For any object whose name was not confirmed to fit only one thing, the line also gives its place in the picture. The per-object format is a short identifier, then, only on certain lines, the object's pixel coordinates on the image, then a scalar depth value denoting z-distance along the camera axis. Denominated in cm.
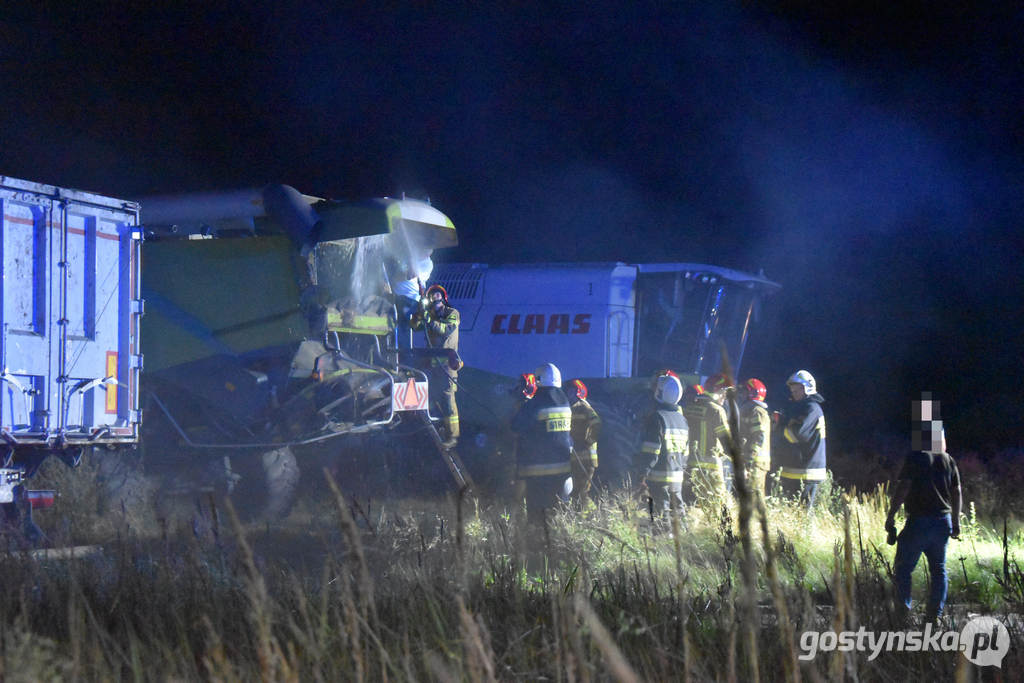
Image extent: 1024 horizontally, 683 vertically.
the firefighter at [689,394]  2847
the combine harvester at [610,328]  3030
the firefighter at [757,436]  1969
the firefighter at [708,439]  1923
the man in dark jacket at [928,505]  1286
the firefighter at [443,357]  2405
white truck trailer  1655
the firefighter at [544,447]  1975
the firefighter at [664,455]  1872
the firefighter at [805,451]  1919
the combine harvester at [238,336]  1859
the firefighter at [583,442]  2153
